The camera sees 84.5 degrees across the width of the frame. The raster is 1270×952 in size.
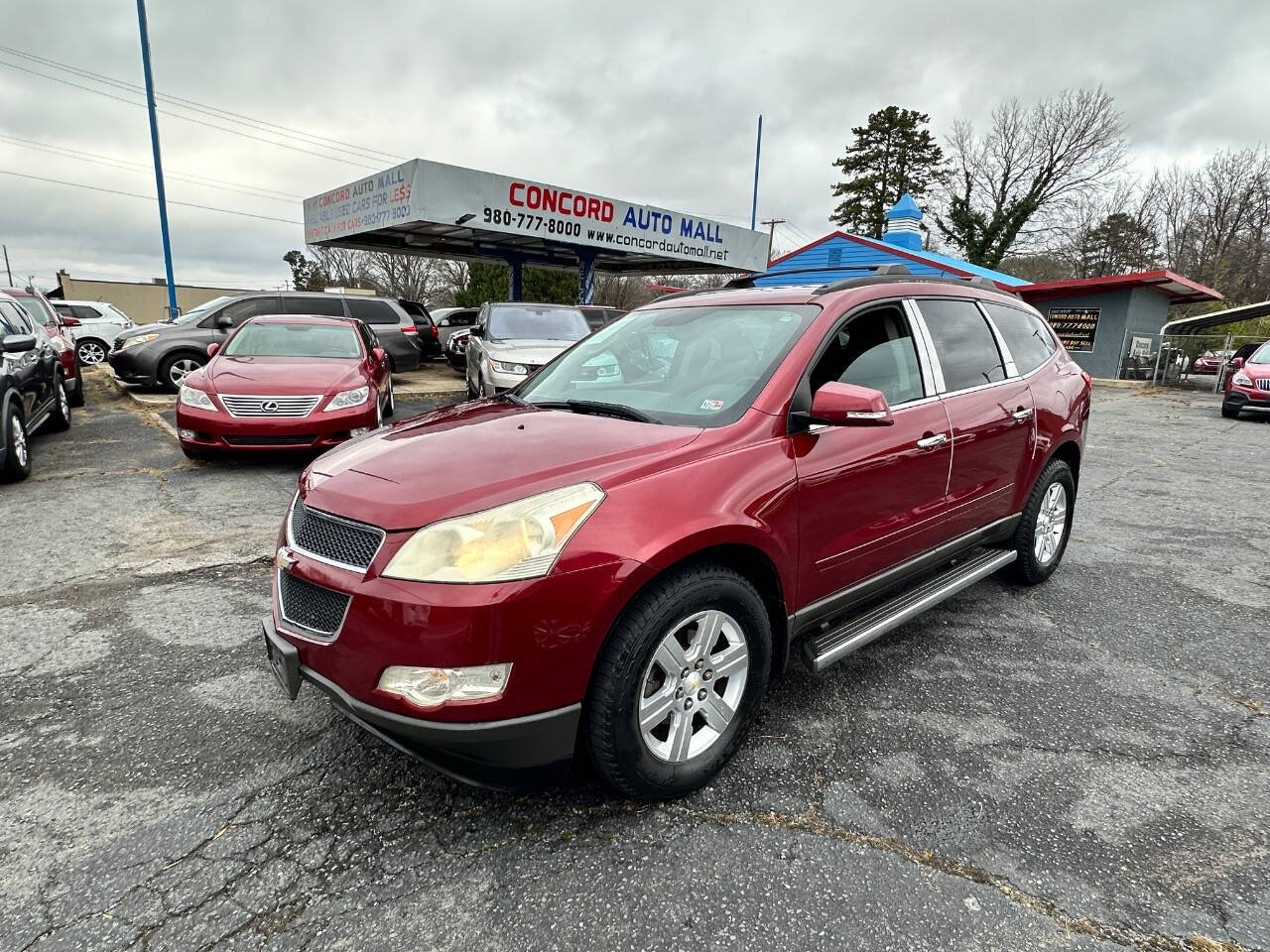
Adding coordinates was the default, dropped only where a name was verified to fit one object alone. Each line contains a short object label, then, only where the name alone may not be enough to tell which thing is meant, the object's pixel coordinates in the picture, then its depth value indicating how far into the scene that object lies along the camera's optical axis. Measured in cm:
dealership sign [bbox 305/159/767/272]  1426
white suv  1808
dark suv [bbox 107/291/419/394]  1156
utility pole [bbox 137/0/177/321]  1792
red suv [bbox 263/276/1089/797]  192
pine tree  4075
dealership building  2267
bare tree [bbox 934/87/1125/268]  3712
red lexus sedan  639
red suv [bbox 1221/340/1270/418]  1366
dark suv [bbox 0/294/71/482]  597
